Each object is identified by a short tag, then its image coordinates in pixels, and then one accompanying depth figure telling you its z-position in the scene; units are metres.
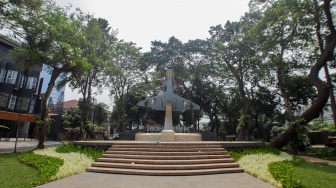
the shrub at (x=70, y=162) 8.11
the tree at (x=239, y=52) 25.06
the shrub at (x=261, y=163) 7.69
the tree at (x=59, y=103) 42.06
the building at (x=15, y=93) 28.86
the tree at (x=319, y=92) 15.52
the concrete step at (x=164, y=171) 8.59
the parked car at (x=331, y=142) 22.88
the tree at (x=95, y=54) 22.50
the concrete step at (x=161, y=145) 11.33
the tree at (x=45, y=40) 15.58
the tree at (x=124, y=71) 27.45
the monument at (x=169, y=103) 19.03
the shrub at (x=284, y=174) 6.54
